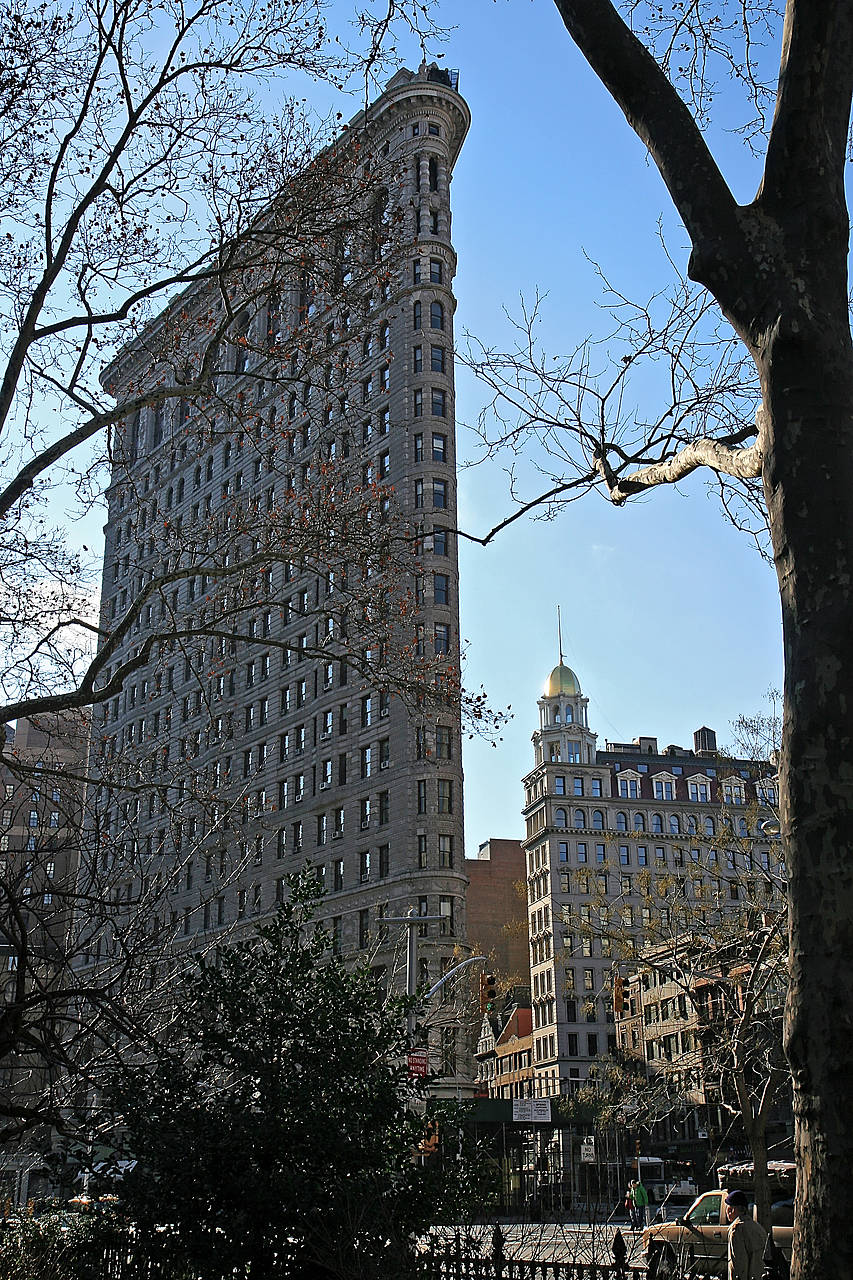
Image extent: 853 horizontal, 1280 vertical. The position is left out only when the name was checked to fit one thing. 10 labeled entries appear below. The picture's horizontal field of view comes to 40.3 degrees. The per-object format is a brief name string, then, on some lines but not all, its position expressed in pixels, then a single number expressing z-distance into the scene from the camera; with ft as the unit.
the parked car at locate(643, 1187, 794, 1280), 67.51
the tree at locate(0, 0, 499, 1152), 38.60
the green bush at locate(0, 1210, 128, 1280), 31.27
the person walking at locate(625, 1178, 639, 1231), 117.50
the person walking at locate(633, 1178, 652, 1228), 119.75
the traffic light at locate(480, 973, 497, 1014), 105.19
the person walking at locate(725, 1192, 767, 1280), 46.73
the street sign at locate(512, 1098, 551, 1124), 123.54
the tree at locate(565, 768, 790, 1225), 80.48
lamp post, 102.01
